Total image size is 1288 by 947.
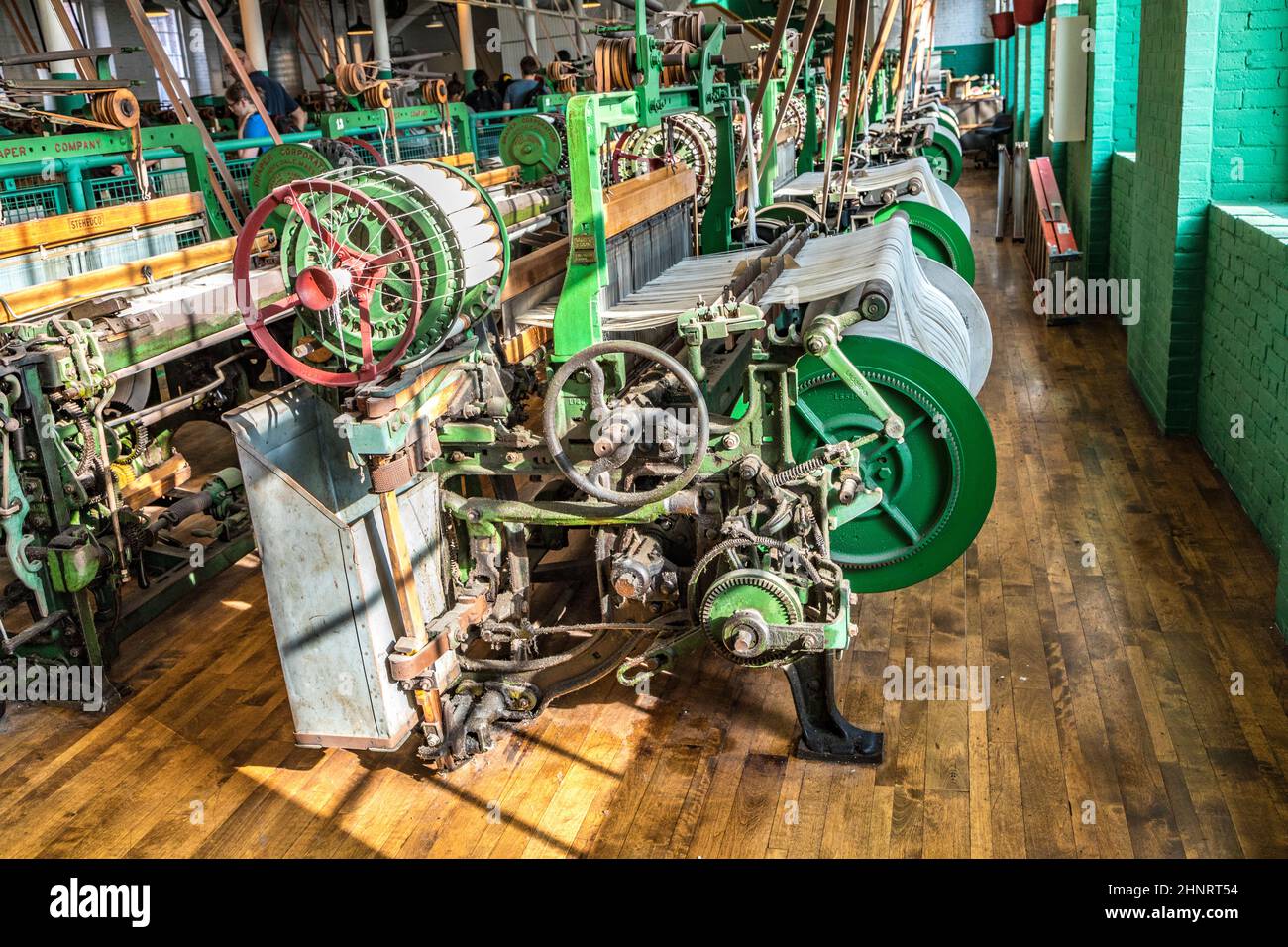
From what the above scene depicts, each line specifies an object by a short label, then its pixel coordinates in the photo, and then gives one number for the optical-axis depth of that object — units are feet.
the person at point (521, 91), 44.27
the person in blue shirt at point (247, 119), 28.76
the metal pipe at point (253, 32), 48.88
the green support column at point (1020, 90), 40.47
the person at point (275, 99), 35.04
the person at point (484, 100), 47.19
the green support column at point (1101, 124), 25.23
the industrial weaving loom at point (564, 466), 9.46
